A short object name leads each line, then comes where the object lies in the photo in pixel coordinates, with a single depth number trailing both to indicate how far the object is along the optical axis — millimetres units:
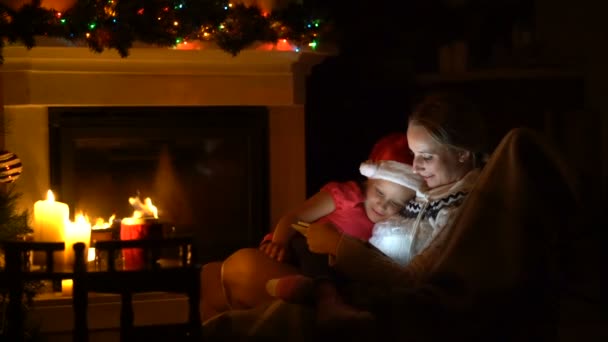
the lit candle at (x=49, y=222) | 2619
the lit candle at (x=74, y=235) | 2629
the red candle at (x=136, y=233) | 2635
